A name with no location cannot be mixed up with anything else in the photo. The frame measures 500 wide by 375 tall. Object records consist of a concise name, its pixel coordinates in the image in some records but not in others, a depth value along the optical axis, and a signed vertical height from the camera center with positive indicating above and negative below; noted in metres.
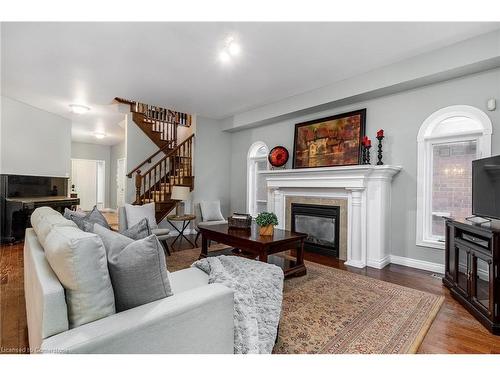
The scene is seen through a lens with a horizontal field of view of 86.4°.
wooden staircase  5.85 +0.74
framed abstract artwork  4.21 +0.82
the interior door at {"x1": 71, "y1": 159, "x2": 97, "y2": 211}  9.43 +0.22
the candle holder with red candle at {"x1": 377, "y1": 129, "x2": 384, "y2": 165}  3.85 +0.67
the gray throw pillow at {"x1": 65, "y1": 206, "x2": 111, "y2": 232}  2.13 -0.29
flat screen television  2.43 +0.03
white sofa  1.04 -0.59
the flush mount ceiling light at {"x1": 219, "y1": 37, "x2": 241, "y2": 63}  2.97 +1.62
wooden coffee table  3.06 -0.65
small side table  4.88 -0.58
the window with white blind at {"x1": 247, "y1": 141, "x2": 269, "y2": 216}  6.06 +0.18
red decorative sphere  5.20 +0.63
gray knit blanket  1.52 -0.73
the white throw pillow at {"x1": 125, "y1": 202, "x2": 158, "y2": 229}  4.01 -0.41
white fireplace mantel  3.81 -0.25
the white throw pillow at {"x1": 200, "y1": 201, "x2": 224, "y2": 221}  5.24 -0.47
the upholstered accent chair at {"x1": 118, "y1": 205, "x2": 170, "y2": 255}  3.99 -0.57
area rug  1.88 -1.10
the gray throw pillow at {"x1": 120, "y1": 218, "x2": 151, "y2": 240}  1.88 -0.32
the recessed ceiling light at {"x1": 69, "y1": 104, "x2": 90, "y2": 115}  5.30 +1.59
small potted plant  3.37 -0.45
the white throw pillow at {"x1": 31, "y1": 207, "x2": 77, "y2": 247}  1.72 -0.26
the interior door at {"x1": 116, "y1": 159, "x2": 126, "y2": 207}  9.02 +0.16
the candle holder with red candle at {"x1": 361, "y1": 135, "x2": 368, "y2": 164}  3.96 +0.62
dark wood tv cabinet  2.12 -0.72
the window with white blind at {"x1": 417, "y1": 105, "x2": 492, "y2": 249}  3.25 +0.35
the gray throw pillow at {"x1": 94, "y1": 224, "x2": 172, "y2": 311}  1.28 -0.43
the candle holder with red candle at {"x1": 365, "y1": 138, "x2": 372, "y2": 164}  3.94 +0.63
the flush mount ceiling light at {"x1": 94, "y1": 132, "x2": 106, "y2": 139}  7.68 +1.51
